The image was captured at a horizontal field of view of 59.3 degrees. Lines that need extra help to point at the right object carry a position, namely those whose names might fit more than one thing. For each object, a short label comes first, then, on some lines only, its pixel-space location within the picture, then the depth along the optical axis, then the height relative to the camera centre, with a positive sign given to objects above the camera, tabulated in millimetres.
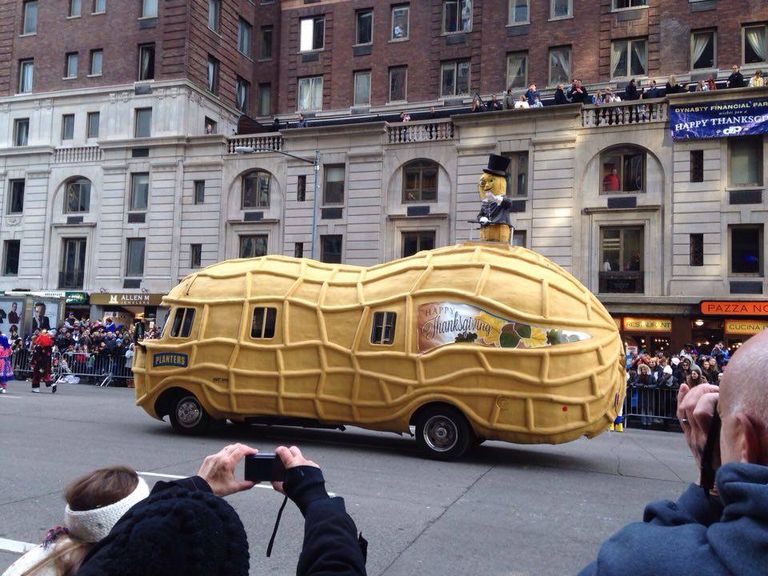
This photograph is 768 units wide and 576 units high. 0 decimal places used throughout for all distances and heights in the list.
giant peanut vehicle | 9602 -385
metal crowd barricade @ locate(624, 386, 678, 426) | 17000 -1793
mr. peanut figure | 11945 +1978
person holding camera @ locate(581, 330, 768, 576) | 1303 -377
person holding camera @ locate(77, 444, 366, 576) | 1688 -587
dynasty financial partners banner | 24328 +8001
